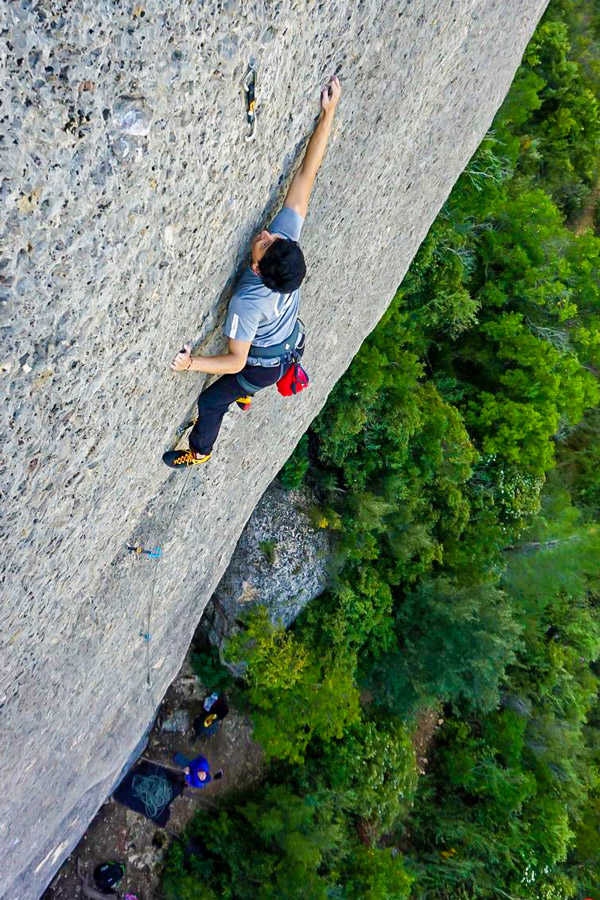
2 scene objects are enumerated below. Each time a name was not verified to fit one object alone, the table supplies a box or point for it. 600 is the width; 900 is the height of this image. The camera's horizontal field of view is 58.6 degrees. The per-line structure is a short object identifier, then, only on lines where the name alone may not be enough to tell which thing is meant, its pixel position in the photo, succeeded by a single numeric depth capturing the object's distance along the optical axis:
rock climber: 2.71
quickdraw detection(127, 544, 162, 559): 3.74
